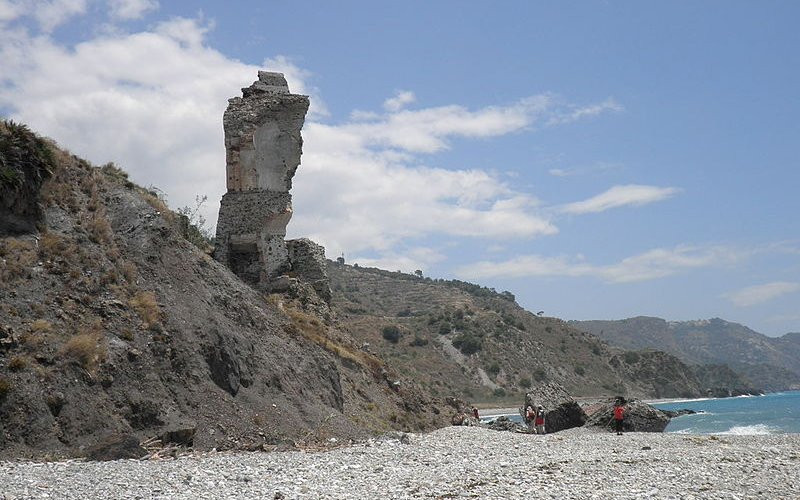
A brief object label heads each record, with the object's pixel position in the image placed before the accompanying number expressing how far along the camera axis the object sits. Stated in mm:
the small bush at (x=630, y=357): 96962
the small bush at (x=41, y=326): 14086
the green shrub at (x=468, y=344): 80719
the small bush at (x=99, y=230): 17375
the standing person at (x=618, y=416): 27056
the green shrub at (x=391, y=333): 76000
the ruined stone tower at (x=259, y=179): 25906
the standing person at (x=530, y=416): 27719
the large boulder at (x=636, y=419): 29484
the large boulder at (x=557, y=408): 30703
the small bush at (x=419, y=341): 78750
